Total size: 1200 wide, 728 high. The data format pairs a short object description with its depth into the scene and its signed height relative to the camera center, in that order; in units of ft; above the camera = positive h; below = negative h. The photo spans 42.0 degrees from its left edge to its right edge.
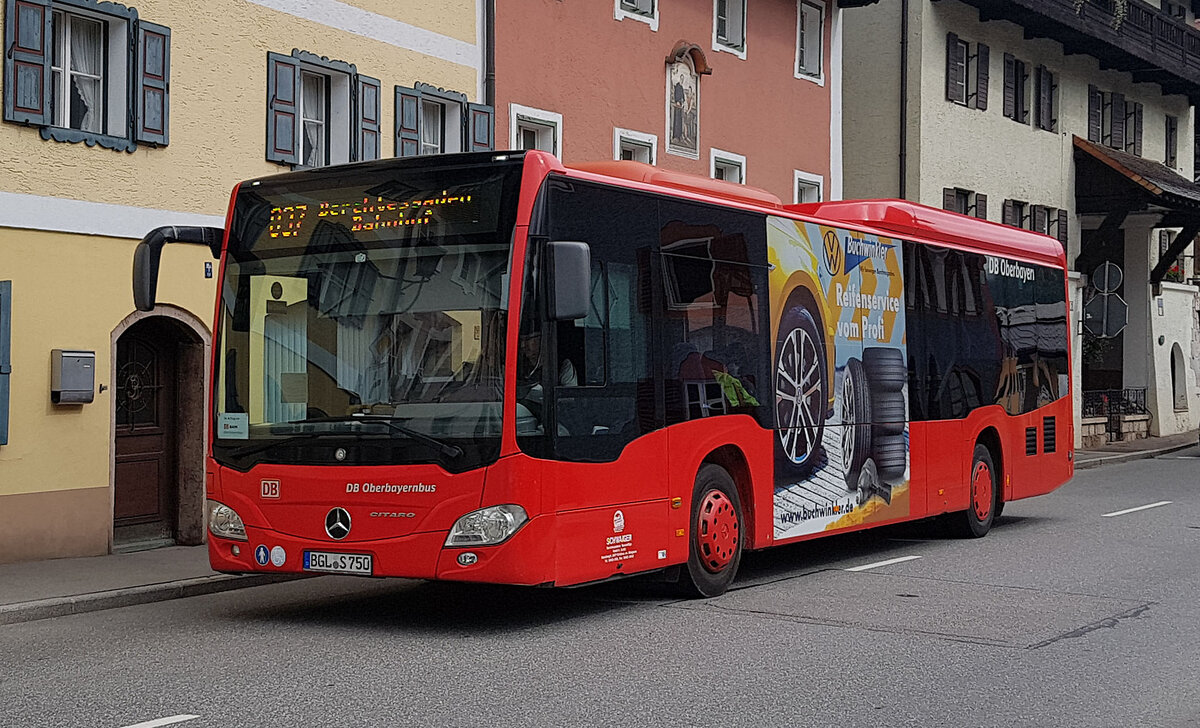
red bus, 30.71 -0.04
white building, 100.12 +16.36
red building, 65.72 +13.66
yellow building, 43.55 +5.03
